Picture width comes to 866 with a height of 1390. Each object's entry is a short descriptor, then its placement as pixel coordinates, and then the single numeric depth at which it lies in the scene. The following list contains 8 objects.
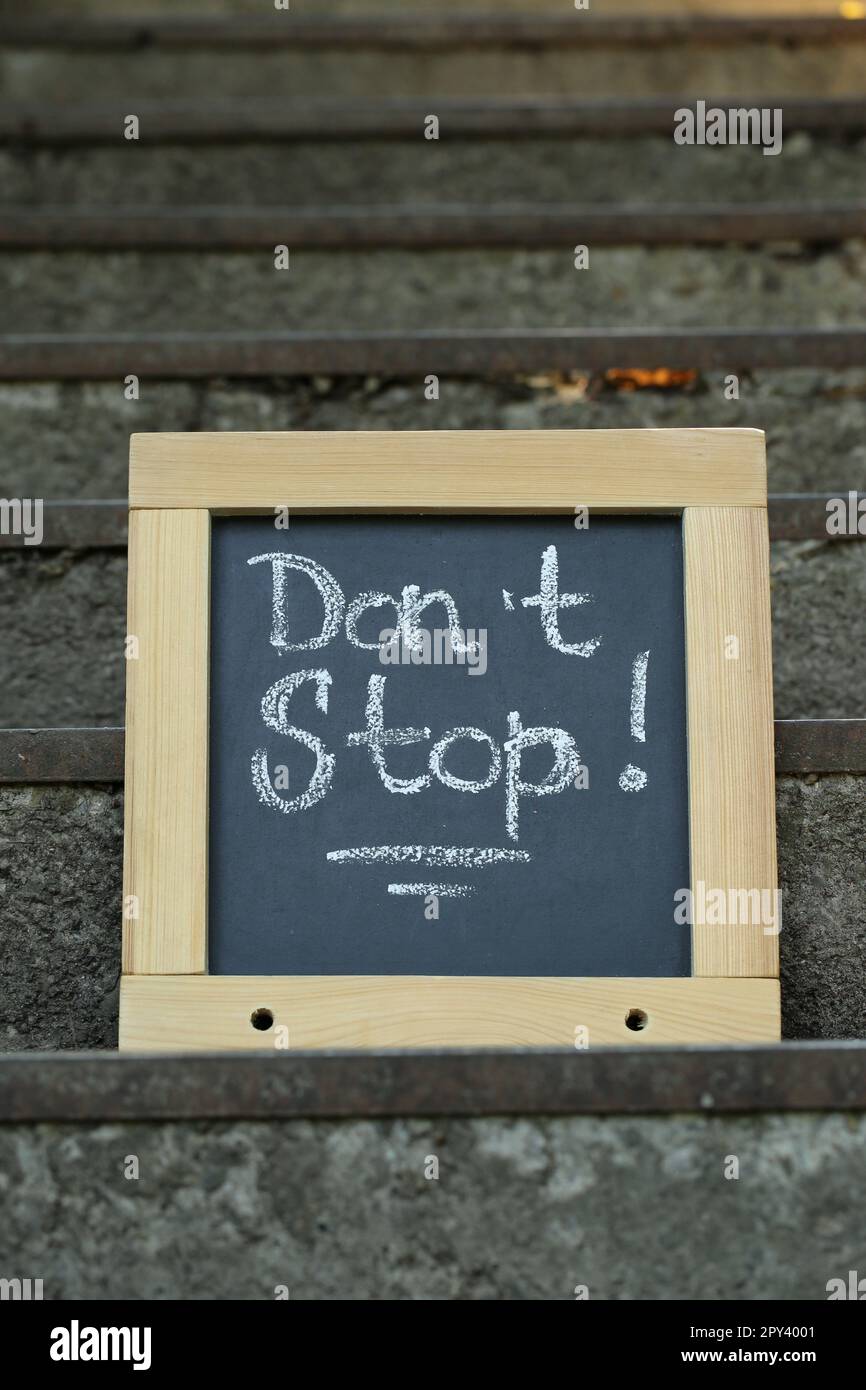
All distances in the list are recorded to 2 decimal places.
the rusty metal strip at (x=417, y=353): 2.38
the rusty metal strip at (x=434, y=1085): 1.43
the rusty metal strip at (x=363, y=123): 2.96
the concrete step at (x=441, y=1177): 1.42
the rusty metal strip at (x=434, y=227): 2.68
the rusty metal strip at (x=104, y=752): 1.84
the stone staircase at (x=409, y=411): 1.42
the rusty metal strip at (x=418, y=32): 3.39
